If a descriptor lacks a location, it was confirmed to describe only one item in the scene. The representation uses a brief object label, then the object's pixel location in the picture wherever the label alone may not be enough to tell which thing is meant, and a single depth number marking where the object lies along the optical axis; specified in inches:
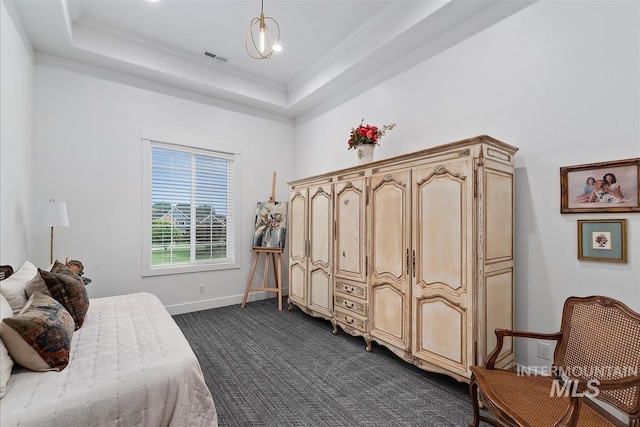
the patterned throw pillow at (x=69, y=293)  81.5
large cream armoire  86.1
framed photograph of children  76.7
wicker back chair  55.1
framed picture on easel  182.7
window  161.2
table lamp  112.3
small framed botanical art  78.5
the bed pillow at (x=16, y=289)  72.5
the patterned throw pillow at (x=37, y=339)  58.5
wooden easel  177.6
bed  51.0
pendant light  132.7
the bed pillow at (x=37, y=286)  78.8
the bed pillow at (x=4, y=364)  52.4
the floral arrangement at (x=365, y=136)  133.3
